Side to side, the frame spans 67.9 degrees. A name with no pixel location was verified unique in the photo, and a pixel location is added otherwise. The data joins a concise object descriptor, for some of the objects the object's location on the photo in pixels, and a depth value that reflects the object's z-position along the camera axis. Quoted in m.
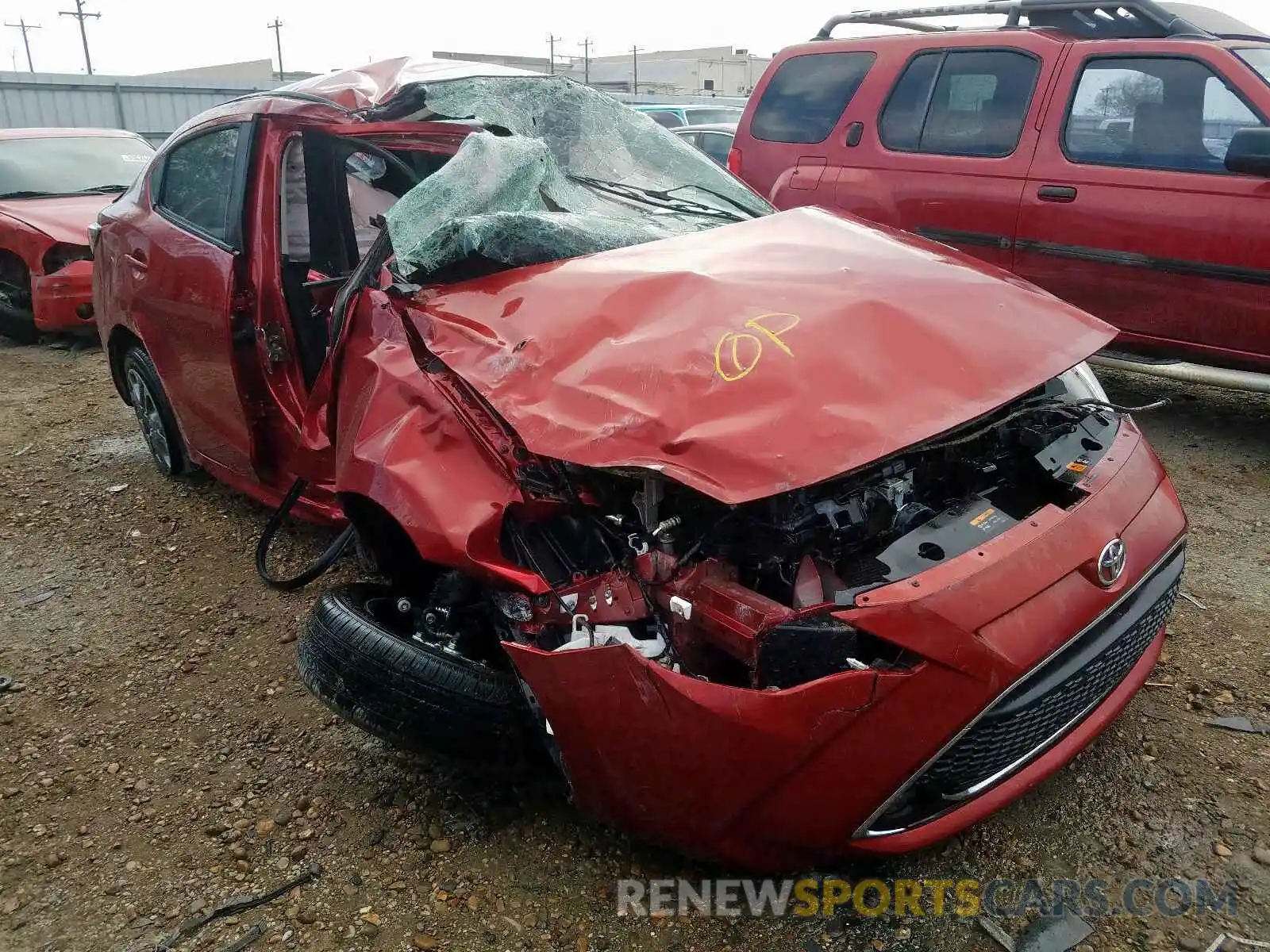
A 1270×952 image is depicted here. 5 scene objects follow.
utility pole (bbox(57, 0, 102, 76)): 40.50
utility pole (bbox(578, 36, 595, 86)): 50.29
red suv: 4.24
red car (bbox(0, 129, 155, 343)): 6.61
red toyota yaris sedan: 1.76
